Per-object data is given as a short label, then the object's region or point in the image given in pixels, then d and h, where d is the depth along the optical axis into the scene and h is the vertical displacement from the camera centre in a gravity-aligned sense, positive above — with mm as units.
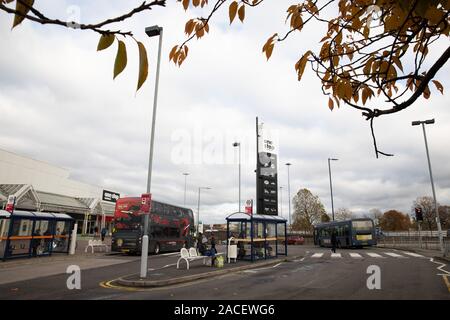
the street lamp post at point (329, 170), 41528 +8848
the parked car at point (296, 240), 47062 -446
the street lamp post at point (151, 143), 11505 +3630
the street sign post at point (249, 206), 23333 +2176
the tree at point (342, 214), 84525 +6161
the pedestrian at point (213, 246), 15612 -523
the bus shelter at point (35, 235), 15977 -82
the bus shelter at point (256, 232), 18688 +296
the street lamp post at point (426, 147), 24291 +7333
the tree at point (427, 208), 83438 +7981
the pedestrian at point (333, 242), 25684 -366
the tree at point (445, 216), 90006 +6380
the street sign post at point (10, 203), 14807 +1371
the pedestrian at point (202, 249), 18878 -775
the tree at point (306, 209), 57594 +4976
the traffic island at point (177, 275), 10555 -1489
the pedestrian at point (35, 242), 17758 -473
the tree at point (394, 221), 108175 +5747
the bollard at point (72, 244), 20472 -635
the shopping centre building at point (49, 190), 30875 +5998
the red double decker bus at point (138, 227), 22266 +563
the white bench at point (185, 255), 14312 -861
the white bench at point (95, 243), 22495 -614
